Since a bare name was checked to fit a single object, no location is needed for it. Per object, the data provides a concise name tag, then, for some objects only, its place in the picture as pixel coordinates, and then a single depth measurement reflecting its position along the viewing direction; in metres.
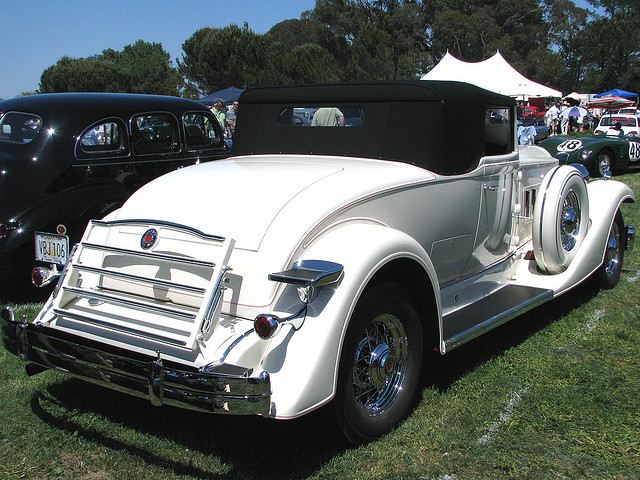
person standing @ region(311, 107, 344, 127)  4.07
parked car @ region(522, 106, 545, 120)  33.43
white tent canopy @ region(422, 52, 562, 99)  20.34
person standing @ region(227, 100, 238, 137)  22.32
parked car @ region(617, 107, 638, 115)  28.81
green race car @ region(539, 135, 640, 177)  12.85
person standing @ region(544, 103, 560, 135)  26.75
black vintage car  5.02
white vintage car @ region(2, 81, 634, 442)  2.43
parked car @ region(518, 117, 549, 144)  21.60
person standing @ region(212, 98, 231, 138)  14.02
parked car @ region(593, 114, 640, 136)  20.22
